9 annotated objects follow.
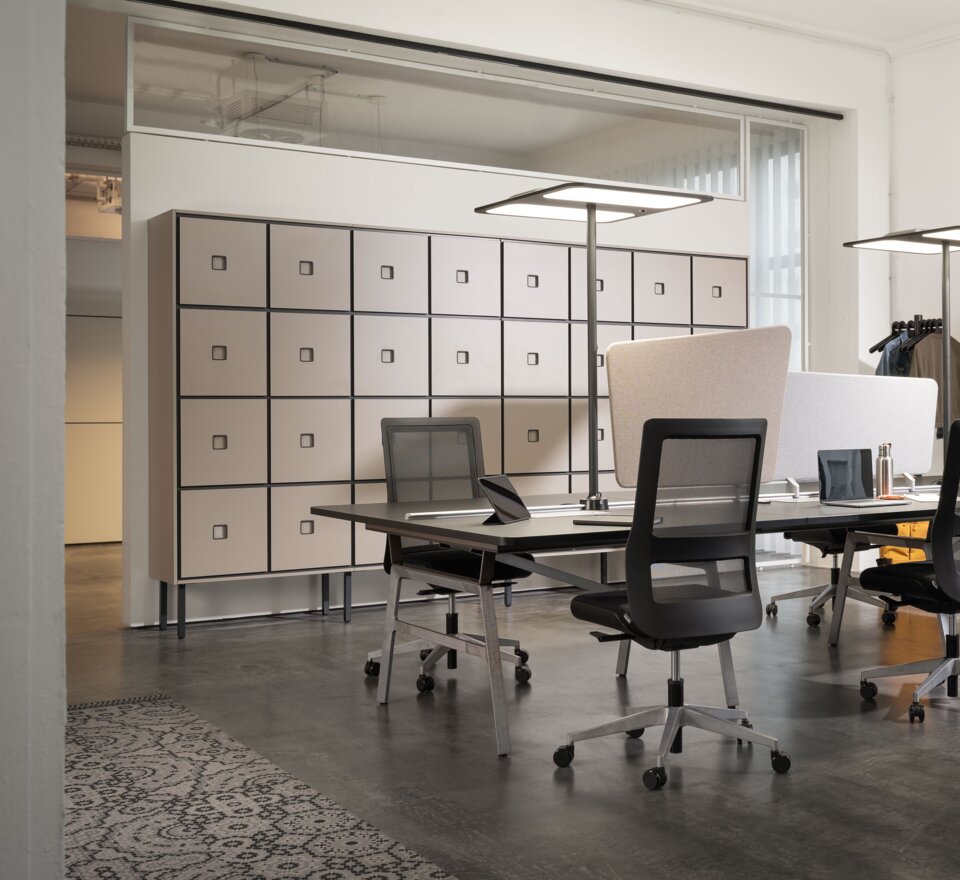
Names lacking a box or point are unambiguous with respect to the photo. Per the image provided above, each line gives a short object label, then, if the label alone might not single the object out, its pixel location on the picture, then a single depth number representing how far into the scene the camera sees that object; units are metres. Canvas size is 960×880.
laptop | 4.39
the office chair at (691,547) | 3.15
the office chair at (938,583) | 3.87
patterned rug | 2.63
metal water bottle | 4.58
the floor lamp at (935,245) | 5.45
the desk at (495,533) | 3.30
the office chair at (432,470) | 4.63
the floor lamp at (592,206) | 4.18
